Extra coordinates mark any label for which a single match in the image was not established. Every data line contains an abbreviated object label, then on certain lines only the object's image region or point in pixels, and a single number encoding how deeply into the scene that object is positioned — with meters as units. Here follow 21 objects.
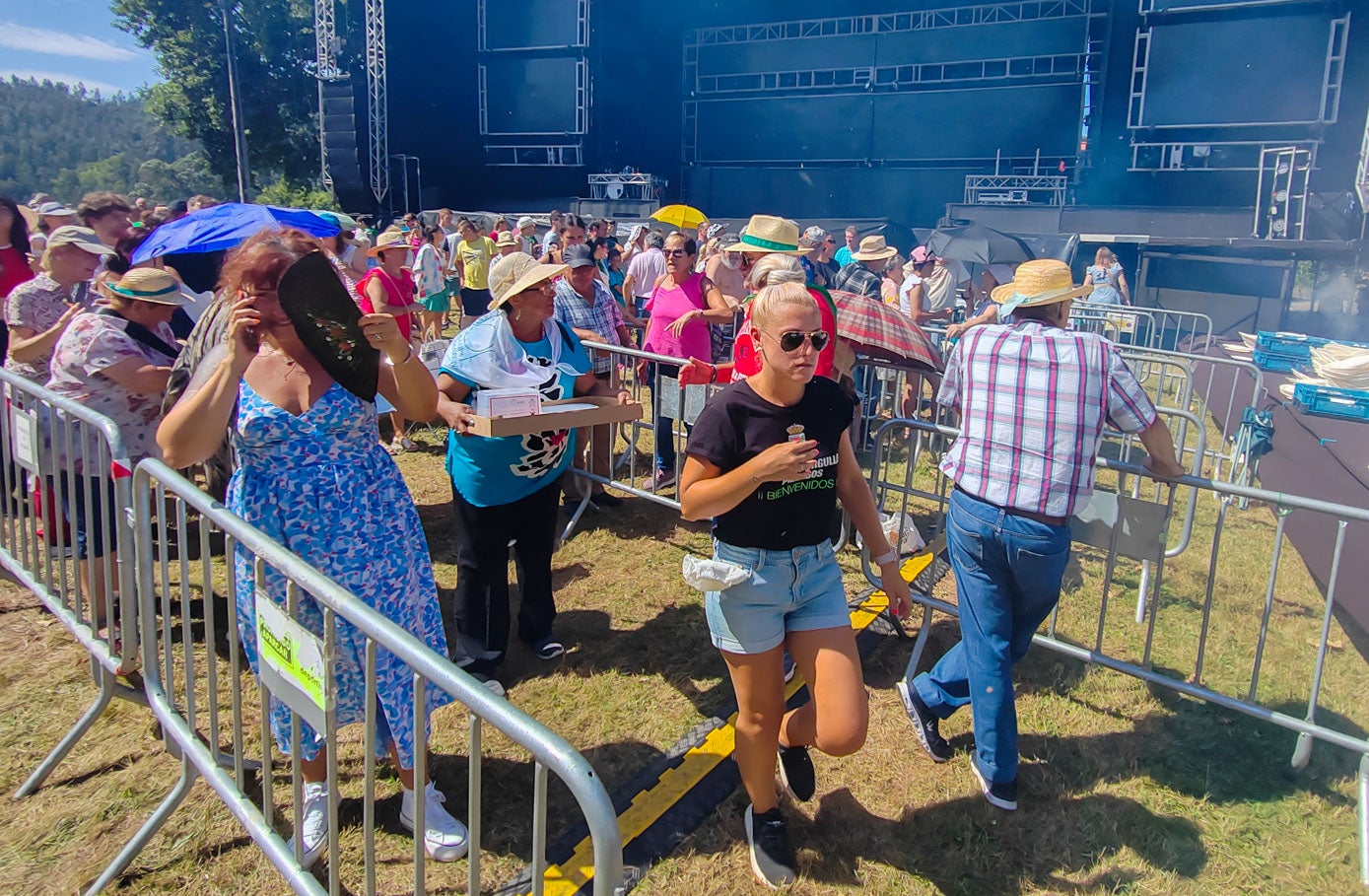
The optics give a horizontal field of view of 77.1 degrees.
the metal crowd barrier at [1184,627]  3.09
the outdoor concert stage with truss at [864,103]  17.80
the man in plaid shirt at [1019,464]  2.91
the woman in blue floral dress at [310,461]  2.36
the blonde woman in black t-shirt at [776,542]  2.48
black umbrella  12.63
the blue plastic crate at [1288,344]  8.80
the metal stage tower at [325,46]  24.09
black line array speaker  24.31
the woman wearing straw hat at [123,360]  3.60
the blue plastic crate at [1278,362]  8.48
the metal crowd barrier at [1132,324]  9.94
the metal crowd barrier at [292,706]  1.39
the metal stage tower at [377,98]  24.06
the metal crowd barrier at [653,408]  5.07
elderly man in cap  5.86
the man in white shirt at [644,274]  10.44
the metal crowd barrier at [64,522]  2.84
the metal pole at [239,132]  27.88
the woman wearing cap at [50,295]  4.23
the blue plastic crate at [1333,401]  6.76
